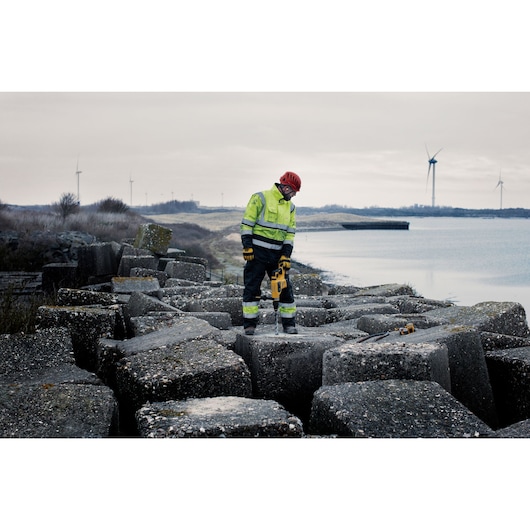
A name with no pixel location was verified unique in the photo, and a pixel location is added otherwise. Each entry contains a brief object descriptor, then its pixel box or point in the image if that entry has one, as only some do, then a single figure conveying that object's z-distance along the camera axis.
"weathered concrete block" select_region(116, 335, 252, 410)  5.11
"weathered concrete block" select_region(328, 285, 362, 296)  11.66
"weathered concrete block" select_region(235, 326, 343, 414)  5.70
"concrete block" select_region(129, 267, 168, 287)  11.21
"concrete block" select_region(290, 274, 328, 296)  10.56
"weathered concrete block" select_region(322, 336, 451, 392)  5.11
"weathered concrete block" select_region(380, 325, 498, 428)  5.51
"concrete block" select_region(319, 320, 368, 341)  6.65
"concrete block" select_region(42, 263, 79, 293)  12.16
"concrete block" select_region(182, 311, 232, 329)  7.64
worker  6.95
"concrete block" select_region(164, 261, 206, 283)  12.05
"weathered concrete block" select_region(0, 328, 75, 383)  5.76
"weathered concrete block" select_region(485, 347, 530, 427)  5.50
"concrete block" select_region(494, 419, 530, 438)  4.48
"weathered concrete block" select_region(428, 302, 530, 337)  6.86
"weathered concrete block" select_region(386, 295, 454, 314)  8.61
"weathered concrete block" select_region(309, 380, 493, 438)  4.44
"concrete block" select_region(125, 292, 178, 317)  7.81
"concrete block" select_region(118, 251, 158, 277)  12.22
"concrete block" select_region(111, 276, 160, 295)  9.14
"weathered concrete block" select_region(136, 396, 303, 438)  4.22
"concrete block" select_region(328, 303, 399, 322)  8.12
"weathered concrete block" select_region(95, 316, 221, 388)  5.92
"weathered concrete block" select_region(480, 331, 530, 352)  6.16
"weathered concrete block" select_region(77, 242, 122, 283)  13.12
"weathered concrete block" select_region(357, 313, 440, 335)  6.98
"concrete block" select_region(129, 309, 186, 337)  6.80
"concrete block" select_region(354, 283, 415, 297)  10.63
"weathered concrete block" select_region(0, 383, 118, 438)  4.49
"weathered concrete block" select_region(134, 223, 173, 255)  14.21
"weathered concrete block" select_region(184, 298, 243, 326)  8.30
